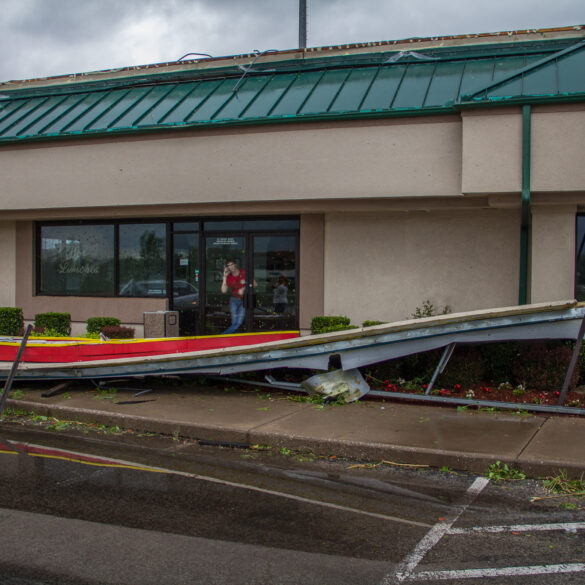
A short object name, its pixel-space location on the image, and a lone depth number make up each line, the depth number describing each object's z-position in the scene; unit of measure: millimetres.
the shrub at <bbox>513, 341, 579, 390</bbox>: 8648
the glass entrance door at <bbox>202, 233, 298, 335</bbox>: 12914
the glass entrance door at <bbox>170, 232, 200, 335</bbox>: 13508
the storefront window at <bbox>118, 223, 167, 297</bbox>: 13828
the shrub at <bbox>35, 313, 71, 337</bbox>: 13852
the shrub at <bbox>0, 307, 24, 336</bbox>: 14034
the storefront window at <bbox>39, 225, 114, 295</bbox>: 14344
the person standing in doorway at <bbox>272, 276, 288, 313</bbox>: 12898
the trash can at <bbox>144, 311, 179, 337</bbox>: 12516
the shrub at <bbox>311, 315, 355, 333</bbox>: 11828
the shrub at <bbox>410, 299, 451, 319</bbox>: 11766
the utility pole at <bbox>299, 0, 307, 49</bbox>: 27172
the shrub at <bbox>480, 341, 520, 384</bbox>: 9078
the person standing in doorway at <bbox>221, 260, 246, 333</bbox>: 13133
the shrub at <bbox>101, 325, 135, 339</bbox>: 12711
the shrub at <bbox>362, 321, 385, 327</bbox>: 11230
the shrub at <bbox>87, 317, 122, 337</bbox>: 13320
